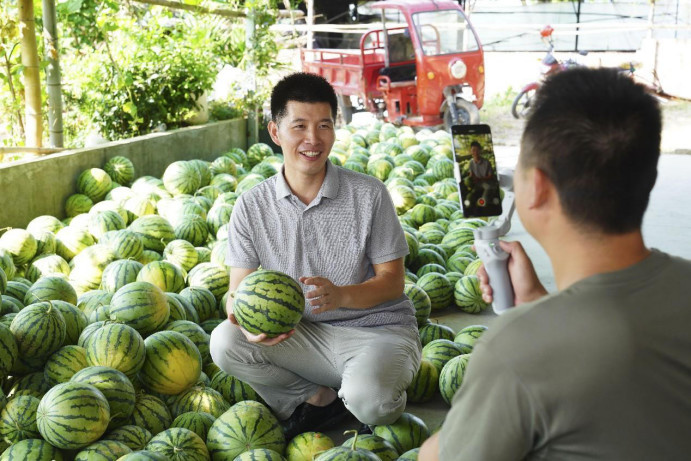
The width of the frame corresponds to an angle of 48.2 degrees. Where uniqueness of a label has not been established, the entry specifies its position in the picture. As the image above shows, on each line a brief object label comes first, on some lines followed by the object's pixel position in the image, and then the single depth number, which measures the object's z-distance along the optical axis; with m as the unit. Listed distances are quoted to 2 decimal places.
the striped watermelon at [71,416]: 2.61
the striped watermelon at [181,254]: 4.79
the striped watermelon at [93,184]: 6.05
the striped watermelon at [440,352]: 3.60
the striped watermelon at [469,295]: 4.62
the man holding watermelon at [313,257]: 3.15
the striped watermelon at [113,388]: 2.87
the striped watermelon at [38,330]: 3.16
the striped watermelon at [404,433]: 2.93
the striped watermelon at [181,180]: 6.36
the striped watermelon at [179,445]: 2.66
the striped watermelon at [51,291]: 3.79
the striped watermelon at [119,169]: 6.40
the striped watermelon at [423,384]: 3.46
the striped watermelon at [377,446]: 2.70
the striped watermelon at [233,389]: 3.34
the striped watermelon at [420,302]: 4.15
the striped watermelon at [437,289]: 4.66
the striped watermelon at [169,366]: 3.18
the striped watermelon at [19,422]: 2.75
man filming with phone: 1.30
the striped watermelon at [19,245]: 4.70
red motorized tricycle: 10.78
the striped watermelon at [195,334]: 3.56
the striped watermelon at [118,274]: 4.23
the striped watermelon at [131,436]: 2.76
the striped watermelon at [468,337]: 3.75
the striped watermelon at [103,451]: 2.62
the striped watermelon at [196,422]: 2.96
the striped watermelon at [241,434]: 2.82
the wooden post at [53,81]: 6.08
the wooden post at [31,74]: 5.90
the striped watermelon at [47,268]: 4.56
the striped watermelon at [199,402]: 3.13
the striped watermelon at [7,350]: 3.03
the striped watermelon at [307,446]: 2.82
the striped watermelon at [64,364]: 3.12
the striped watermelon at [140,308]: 3.46
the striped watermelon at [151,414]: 2.98
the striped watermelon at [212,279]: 4.35
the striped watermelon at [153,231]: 5.09
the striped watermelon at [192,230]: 5.29
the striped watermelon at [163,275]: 4.27
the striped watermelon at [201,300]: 4.09
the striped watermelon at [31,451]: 2.61
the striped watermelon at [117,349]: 3.08
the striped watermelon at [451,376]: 3.35
